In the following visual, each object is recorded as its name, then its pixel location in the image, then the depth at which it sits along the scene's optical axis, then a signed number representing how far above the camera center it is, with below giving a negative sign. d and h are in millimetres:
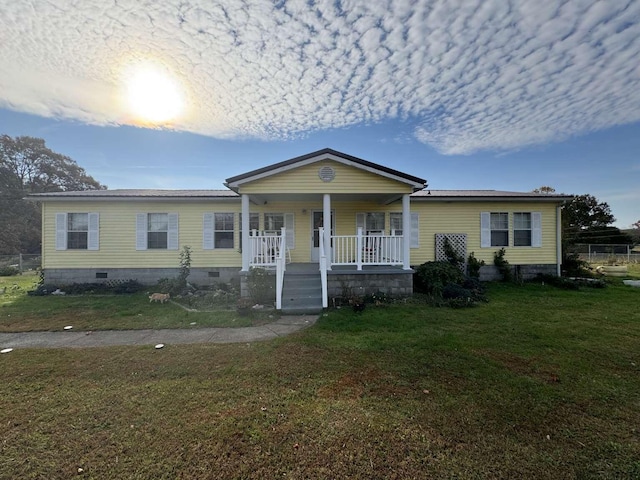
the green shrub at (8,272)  15195 -1540
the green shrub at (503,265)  11078 -969
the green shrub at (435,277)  8634 -1186
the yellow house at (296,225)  8477 +702
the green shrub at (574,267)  11663 -1165
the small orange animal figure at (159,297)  8117 -1612
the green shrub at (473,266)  10883 -986
